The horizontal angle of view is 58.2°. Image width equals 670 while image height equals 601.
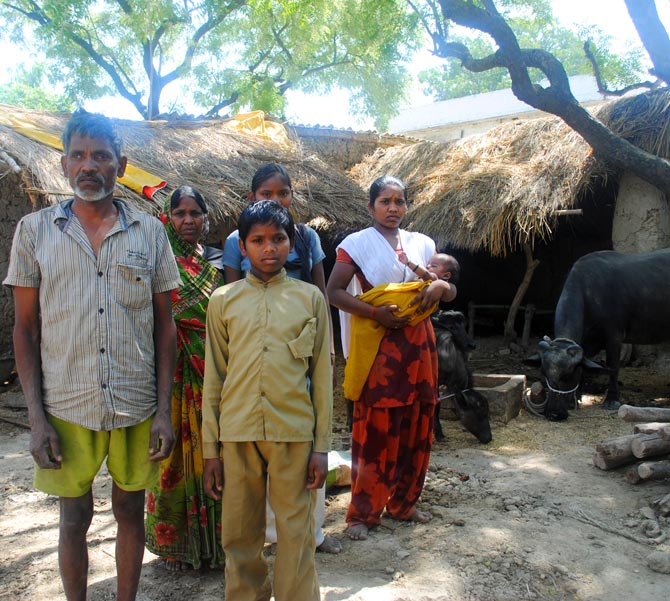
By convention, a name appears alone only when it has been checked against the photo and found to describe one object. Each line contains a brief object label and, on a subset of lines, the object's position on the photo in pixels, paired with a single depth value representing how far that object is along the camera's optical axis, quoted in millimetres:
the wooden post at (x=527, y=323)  9242
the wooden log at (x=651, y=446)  3666
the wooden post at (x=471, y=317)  9938
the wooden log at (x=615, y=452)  3882
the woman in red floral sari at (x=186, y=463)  2668
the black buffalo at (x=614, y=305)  6297
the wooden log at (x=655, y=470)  3604
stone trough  5629
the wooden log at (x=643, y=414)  3833
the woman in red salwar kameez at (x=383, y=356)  3070
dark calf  4734
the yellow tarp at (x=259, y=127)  8961
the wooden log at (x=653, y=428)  3648
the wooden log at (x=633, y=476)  3709
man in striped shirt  2004
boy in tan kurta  2141
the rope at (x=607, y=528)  3039
